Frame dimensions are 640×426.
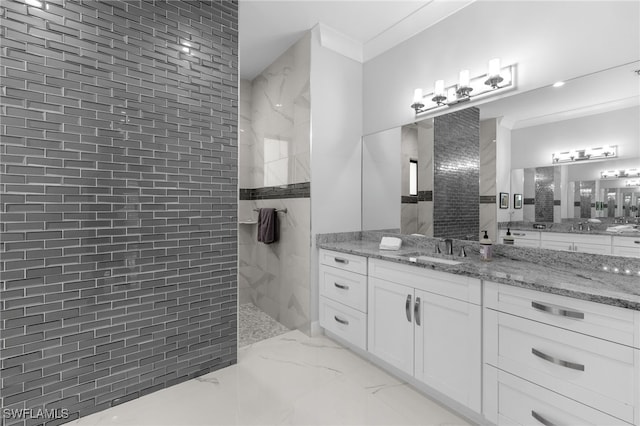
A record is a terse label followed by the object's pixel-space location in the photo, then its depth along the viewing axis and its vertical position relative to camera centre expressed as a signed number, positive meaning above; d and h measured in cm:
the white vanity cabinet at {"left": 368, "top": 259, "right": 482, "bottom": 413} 166 -70
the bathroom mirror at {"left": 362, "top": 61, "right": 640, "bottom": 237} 166 +52
